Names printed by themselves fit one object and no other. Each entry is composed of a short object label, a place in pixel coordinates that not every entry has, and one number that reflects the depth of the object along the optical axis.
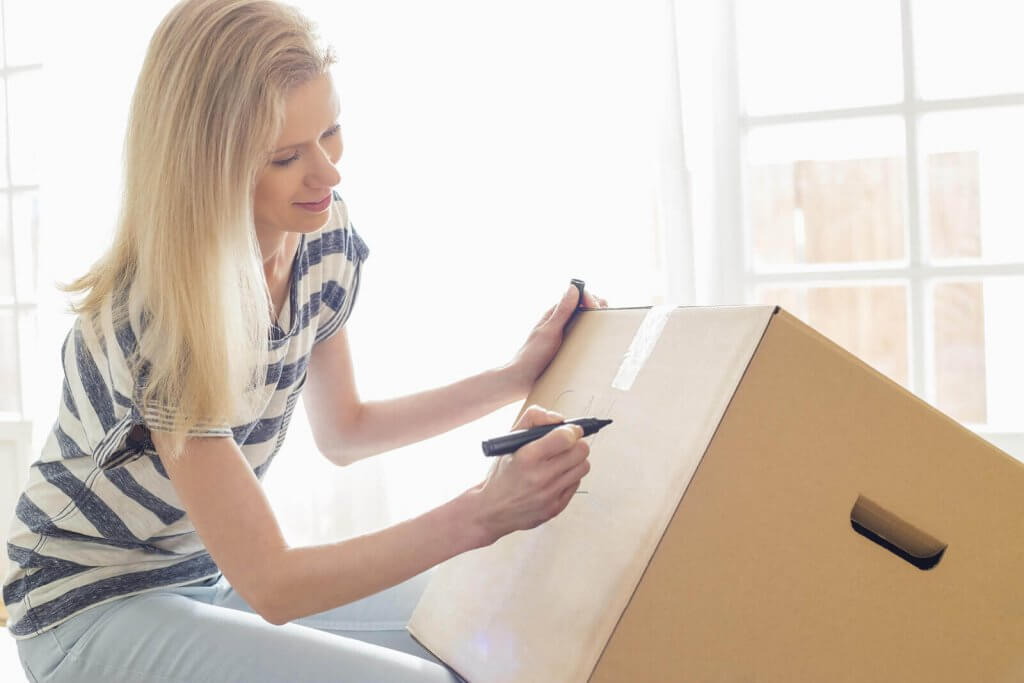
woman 0.82
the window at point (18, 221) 2.19
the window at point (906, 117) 1.44
